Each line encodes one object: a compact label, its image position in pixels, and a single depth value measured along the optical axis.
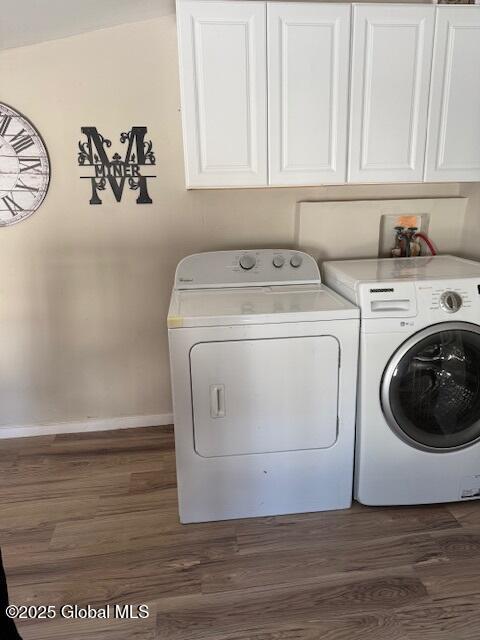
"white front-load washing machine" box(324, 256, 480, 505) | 1.85
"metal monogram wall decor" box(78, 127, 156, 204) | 2.31
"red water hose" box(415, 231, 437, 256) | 2.55
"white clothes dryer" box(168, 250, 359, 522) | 1.79
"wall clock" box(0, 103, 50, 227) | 2.23
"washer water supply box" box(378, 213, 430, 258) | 2.55
